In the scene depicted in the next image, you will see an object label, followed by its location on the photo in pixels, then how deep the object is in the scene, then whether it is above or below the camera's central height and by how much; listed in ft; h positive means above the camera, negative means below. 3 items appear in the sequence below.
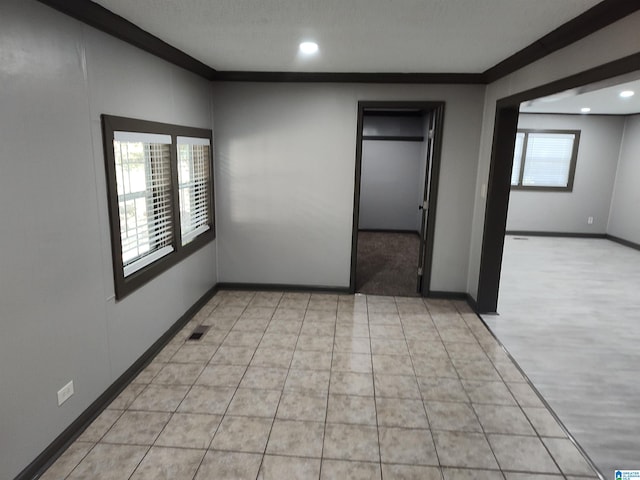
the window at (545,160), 26.73 +0.66
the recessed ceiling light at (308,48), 10.46 +3.00
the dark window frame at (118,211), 8.76 -1.21
